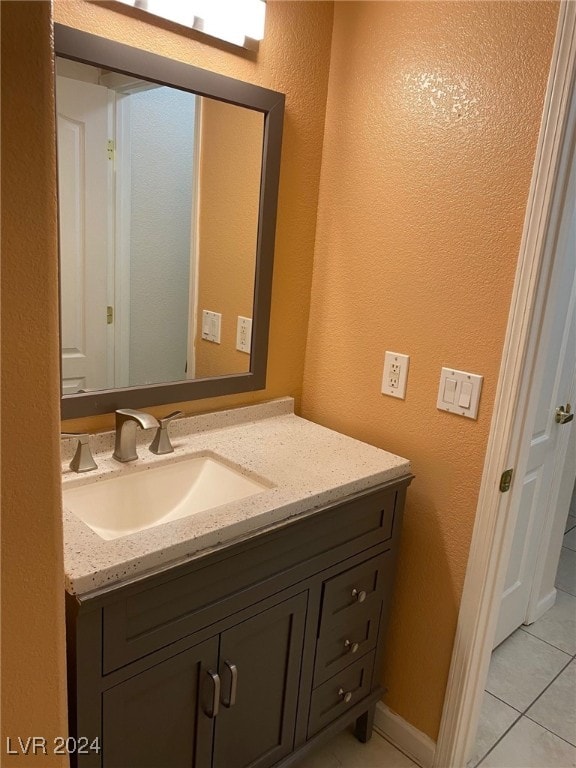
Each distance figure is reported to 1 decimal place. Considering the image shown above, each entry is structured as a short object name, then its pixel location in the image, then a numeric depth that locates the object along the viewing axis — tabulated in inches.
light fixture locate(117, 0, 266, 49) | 52.8
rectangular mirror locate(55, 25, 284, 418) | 52.6
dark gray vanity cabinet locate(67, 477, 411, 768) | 40.9
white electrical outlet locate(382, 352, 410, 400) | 64.9
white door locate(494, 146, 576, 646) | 76.3
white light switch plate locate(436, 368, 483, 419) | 58.6
